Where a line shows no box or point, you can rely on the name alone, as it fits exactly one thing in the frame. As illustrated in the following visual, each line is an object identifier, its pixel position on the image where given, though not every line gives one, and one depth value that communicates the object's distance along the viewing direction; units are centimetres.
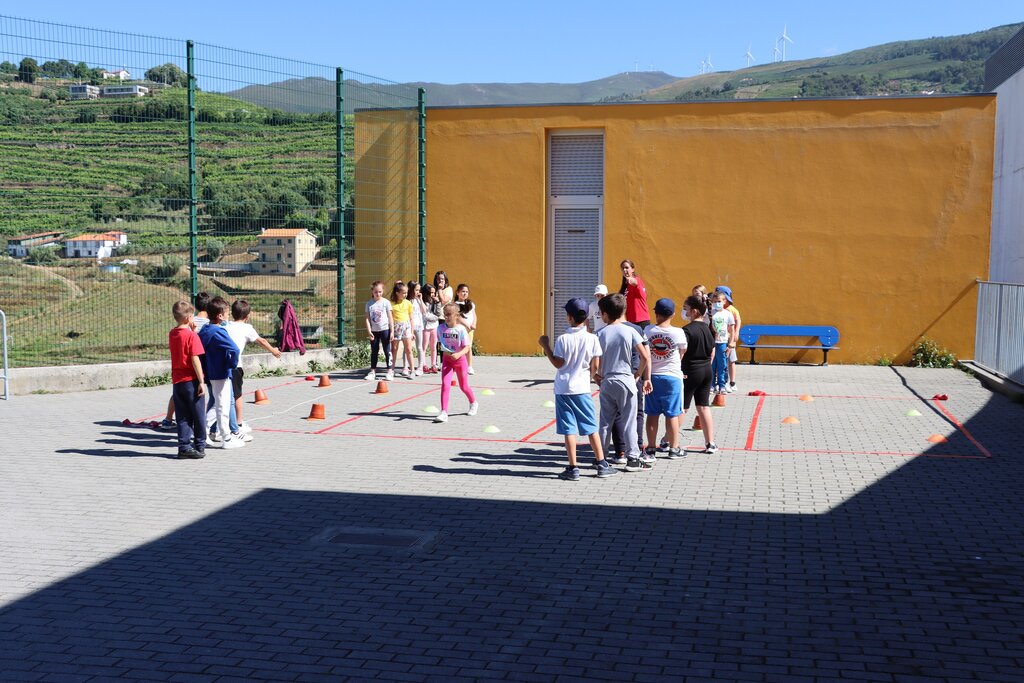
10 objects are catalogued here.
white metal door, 2162
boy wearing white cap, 1269
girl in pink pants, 1217
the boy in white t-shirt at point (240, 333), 1113
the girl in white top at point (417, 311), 1789
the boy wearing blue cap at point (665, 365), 1028
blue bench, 2042
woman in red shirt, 1491
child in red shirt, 1031
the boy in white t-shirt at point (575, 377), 955
